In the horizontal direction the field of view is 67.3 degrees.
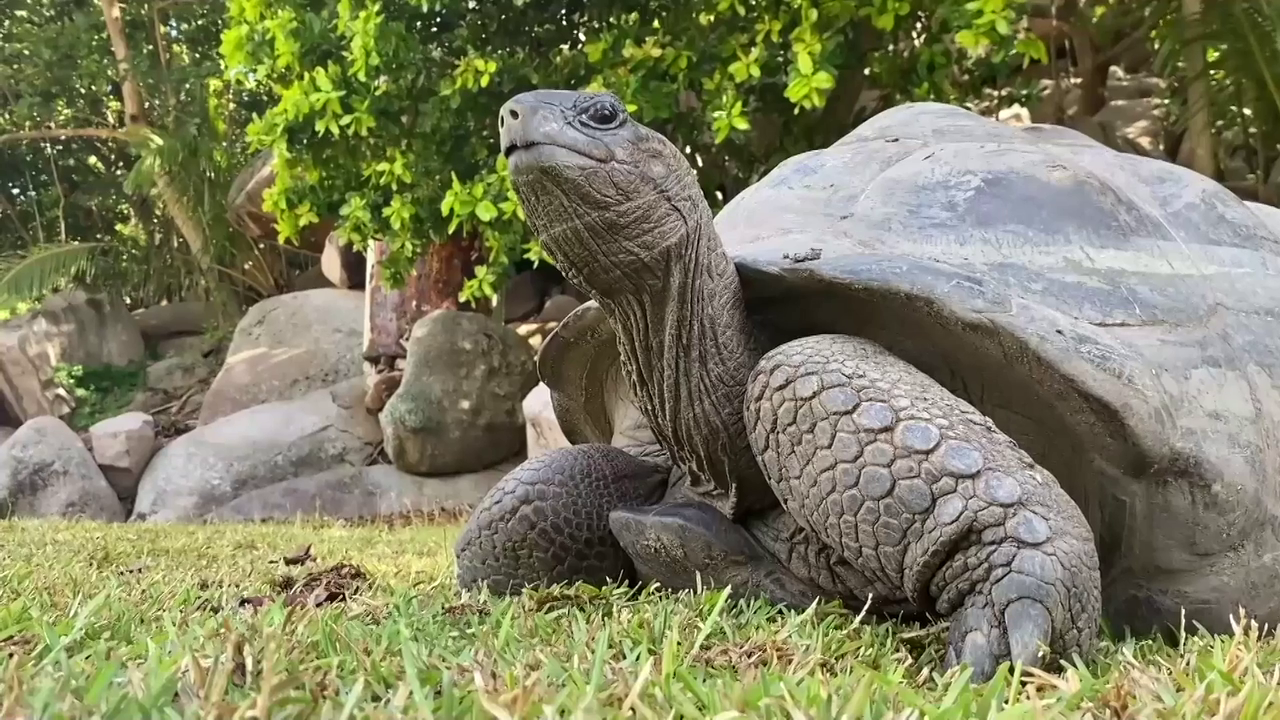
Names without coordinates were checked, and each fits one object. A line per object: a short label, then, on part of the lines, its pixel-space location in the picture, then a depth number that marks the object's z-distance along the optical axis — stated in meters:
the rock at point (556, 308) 7.66
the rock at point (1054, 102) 6.21
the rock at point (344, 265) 8.73
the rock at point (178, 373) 9.91
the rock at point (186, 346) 10.26
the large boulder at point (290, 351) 8.12
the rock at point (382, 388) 6.98
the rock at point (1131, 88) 7.90
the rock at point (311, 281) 10.15
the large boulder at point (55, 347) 9.45
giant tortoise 1.47
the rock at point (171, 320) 10.81
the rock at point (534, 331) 7.01
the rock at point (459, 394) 6.31
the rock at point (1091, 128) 5.90
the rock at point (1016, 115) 5.98
